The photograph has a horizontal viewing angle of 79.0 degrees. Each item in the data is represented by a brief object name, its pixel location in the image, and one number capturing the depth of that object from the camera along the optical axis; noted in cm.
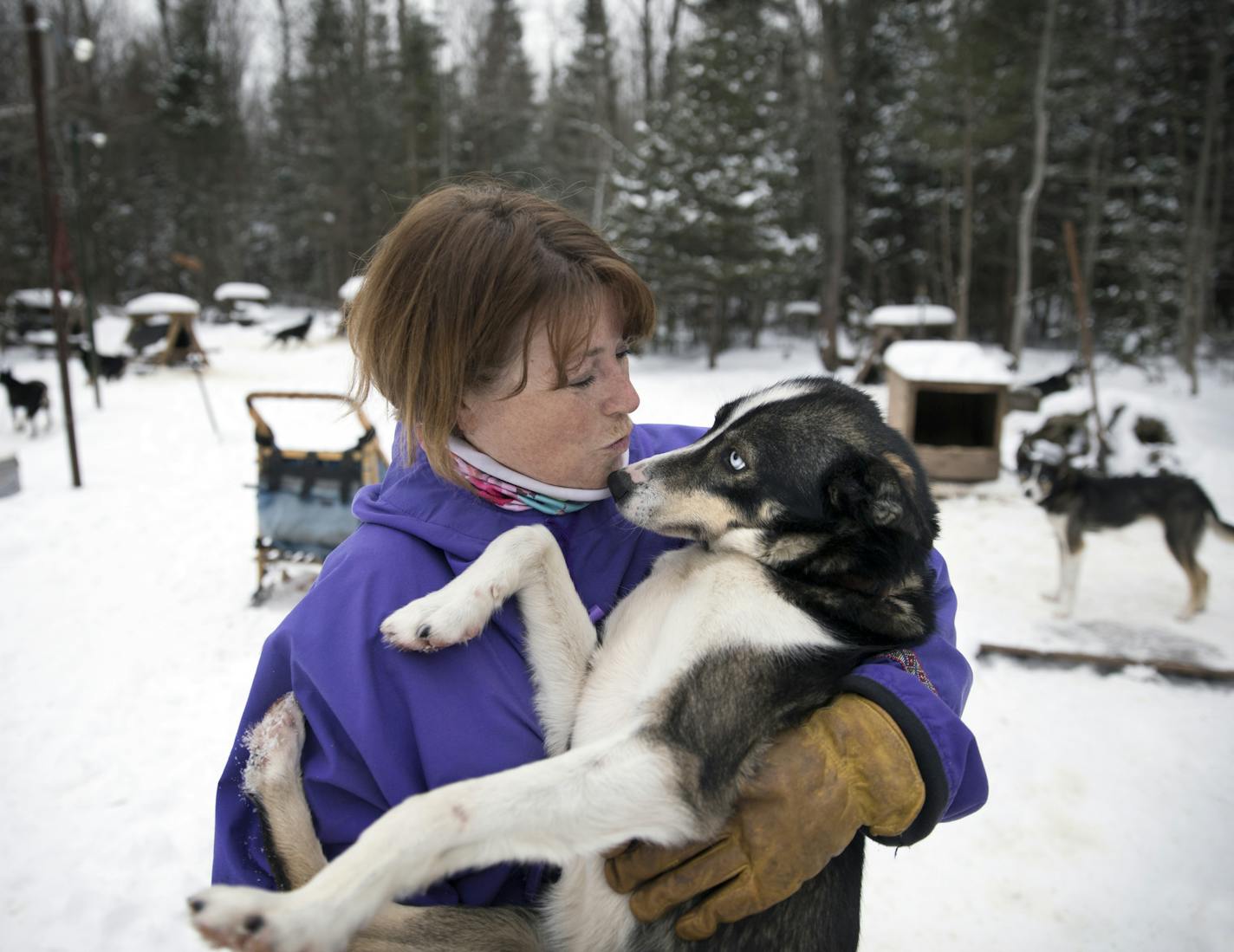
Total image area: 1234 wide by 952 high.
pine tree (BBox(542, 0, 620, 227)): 2772
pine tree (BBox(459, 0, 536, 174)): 3340
